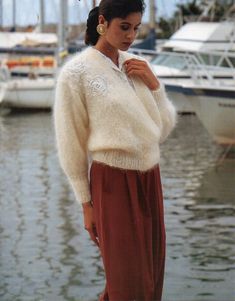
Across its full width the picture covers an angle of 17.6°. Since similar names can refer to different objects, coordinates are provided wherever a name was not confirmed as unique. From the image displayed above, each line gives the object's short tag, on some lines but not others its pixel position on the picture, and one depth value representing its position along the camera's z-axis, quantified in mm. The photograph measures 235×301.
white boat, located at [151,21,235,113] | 16329
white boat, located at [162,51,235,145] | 11491
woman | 2880
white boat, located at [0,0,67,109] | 19858
